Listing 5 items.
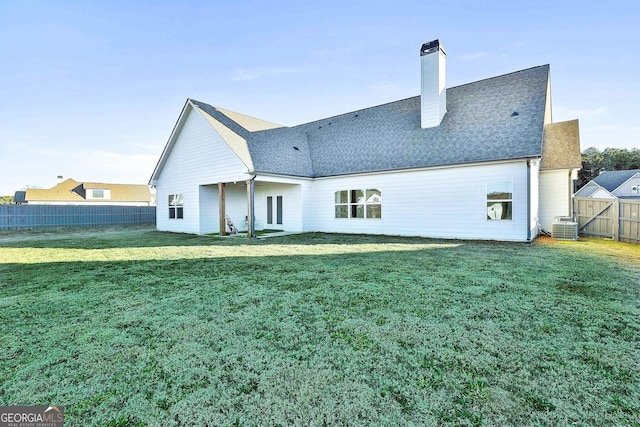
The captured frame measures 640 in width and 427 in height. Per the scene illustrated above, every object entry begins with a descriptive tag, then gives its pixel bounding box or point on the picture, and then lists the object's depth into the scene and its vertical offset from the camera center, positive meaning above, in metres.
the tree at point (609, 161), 43.50 +6.50
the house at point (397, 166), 10.50 +1.71
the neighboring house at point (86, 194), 36.72 +2.05
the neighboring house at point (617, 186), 31.80 +1.97
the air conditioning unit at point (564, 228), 10.94 -0.92
